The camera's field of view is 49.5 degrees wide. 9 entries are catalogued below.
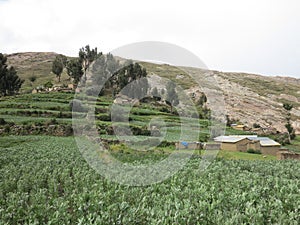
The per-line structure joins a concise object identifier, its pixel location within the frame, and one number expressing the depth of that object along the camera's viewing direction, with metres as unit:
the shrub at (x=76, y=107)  62.76
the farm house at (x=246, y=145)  45.66
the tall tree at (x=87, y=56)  94.61
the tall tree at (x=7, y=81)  79.44
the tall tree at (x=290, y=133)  75.59
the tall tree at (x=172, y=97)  94.96
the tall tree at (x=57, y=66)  105.94
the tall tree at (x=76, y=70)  91.62
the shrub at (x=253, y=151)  45.47
